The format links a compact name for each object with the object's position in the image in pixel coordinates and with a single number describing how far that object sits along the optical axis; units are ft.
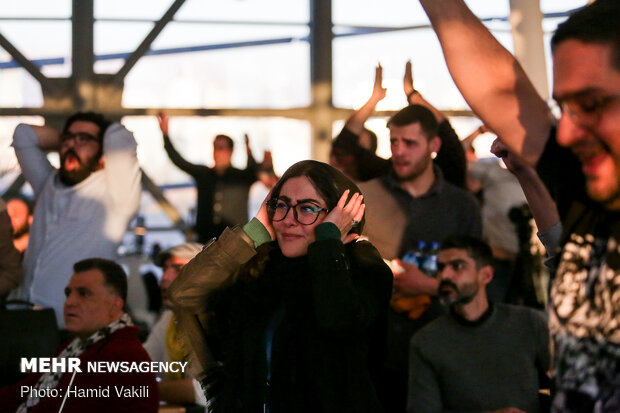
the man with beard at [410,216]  11.78
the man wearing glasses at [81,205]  12.94
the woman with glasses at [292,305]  6.88
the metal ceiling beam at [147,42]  24.01
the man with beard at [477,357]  10.84
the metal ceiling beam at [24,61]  23.62
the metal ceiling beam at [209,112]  23.61
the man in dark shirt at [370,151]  13.39
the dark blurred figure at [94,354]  9.53
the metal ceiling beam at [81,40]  23.80
